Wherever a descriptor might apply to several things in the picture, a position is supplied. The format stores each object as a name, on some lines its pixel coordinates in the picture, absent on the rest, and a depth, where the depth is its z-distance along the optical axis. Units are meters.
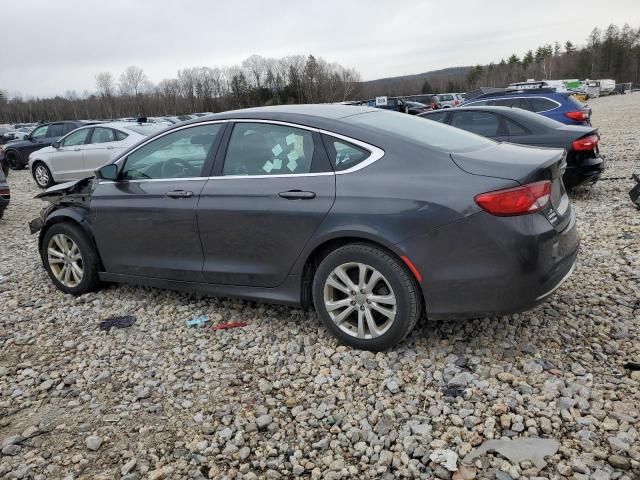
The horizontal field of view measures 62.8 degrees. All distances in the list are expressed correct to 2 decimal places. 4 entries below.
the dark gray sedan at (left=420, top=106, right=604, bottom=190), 7.38
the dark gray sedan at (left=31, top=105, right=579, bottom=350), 3.11
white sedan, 11.96
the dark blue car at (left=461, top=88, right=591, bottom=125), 10.73
